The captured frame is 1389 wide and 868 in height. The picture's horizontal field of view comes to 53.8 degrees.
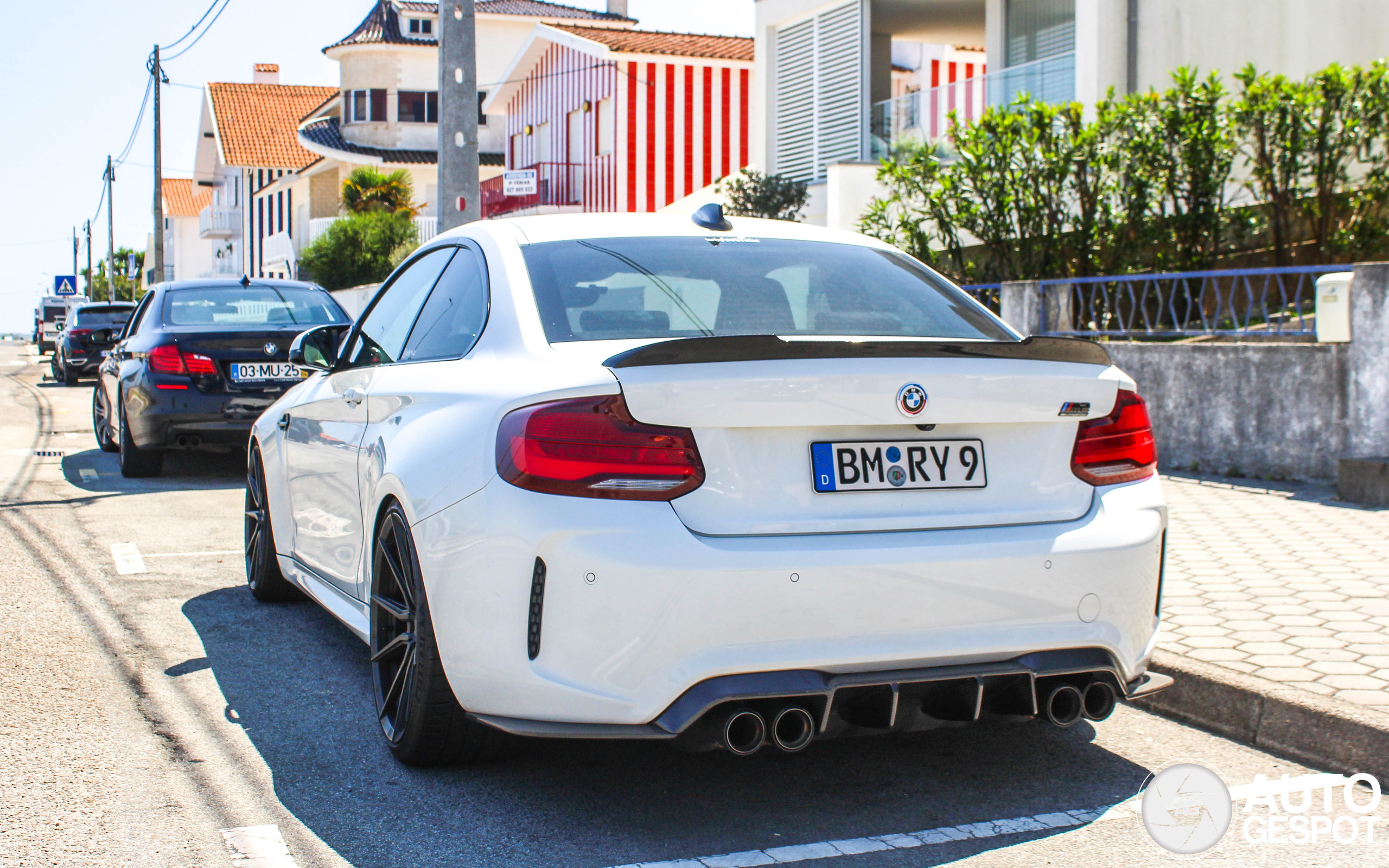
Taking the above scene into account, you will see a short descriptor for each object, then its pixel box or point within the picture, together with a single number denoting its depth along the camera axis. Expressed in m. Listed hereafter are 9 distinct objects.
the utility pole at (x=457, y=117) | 12.73
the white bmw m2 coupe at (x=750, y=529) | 3.09
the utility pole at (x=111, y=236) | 65.06
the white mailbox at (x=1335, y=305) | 8.31
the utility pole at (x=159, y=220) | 36.66
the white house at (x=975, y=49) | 13.77
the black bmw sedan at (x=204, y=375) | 10.09
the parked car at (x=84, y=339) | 27.72
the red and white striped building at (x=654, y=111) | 29.95
